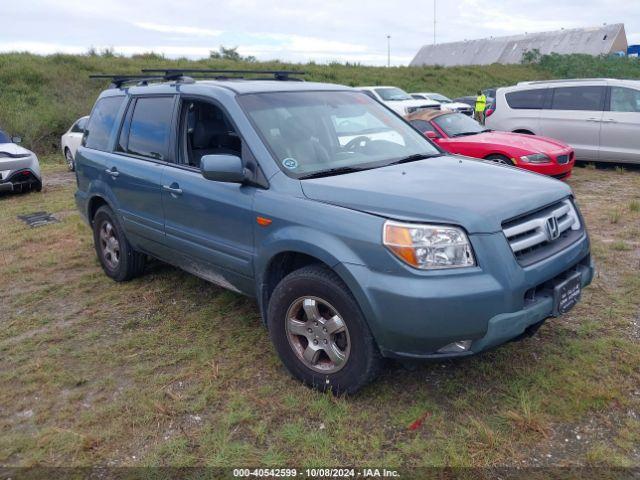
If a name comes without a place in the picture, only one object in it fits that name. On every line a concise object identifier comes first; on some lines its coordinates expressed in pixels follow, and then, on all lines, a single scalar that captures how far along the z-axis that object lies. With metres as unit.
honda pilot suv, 2.84
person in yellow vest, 17.17
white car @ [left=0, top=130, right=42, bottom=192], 10.29
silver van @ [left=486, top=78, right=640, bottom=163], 10.20
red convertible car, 8.51
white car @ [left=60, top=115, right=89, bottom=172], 13.46
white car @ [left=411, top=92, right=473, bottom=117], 19.14
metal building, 53.47
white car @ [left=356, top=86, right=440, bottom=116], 14.11
